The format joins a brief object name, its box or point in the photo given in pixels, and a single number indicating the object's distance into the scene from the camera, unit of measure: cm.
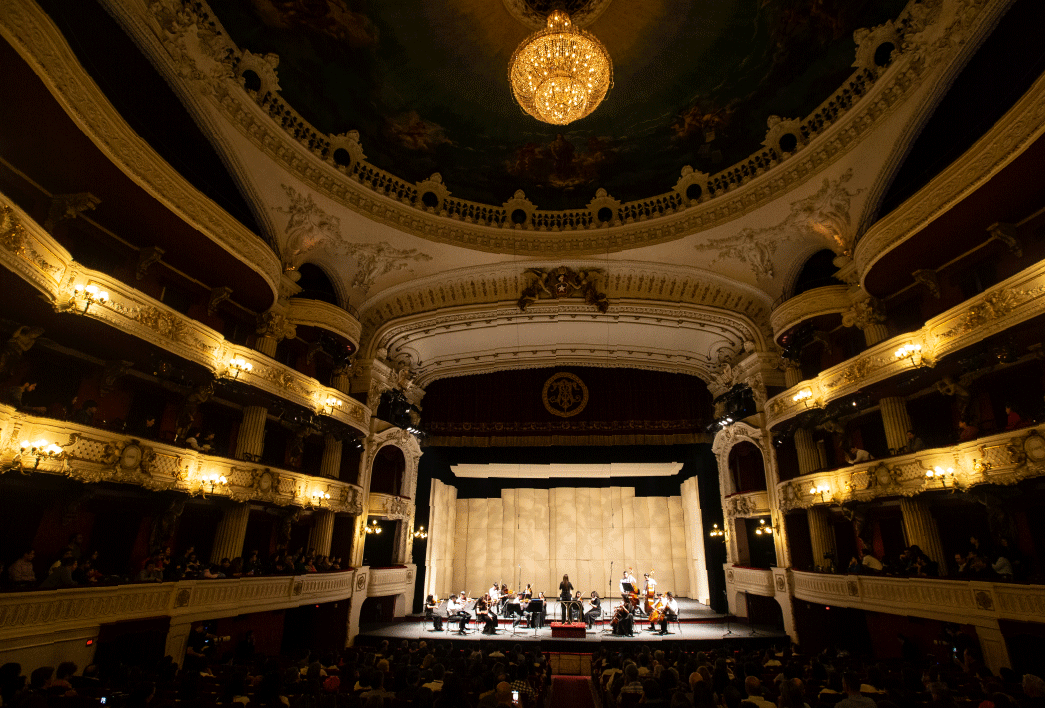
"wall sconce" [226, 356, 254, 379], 1232
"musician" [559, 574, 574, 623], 1683
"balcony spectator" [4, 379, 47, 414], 845
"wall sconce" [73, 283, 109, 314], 916
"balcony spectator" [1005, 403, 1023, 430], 941
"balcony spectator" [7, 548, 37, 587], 840
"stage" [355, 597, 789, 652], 1397
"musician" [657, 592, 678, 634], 1501
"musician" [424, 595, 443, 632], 1616
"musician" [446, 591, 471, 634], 1578
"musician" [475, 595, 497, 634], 1553
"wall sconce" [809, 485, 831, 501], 1367
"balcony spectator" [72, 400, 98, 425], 952
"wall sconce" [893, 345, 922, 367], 1114
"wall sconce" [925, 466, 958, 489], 1036
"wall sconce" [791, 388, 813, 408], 1413
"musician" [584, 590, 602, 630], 1672
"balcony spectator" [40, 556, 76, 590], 822
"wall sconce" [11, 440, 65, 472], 833
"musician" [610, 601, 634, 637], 1496
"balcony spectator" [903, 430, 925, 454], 1140
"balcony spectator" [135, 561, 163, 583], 991
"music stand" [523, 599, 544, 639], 1609
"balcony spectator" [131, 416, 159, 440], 1195
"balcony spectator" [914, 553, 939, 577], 1058
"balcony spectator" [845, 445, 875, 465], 1270
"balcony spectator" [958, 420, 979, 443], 1020
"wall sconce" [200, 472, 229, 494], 1175
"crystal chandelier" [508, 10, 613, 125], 1052
